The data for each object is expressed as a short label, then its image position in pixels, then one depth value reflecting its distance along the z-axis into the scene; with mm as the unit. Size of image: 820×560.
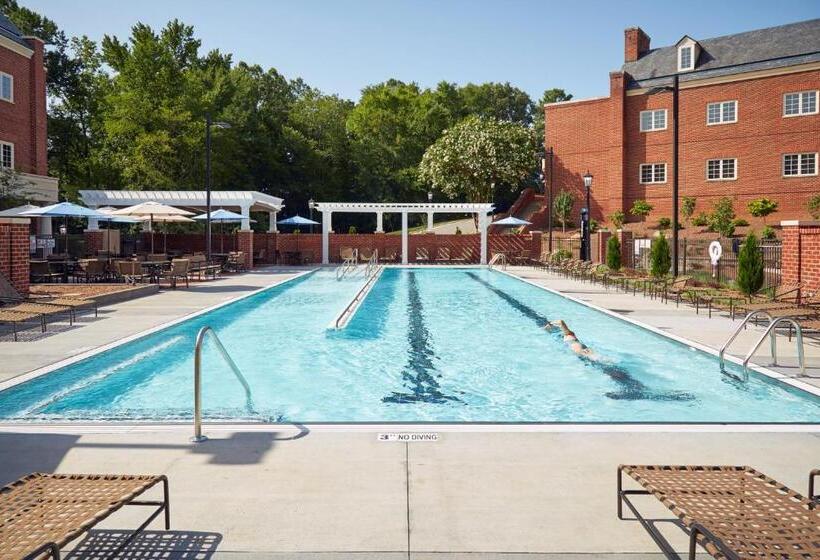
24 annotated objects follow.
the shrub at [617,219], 39656
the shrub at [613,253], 25734
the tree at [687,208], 37500
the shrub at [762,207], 35500
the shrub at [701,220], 36225
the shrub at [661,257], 21516
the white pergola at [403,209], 37344
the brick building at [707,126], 36719
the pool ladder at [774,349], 7883
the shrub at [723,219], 33812
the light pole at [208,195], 26000
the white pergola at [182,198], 31641
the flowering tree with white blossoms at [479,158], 47406
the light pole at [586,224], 29688
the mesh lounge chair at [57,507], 2857
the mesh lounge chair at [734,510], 2830
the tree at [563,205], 42000
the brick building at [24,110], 29594
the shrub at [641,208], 39438
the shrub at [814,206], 33506
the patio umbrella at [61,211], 20281
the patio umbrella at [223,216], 29192
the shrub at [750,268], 15711
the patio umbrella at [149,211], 22281
